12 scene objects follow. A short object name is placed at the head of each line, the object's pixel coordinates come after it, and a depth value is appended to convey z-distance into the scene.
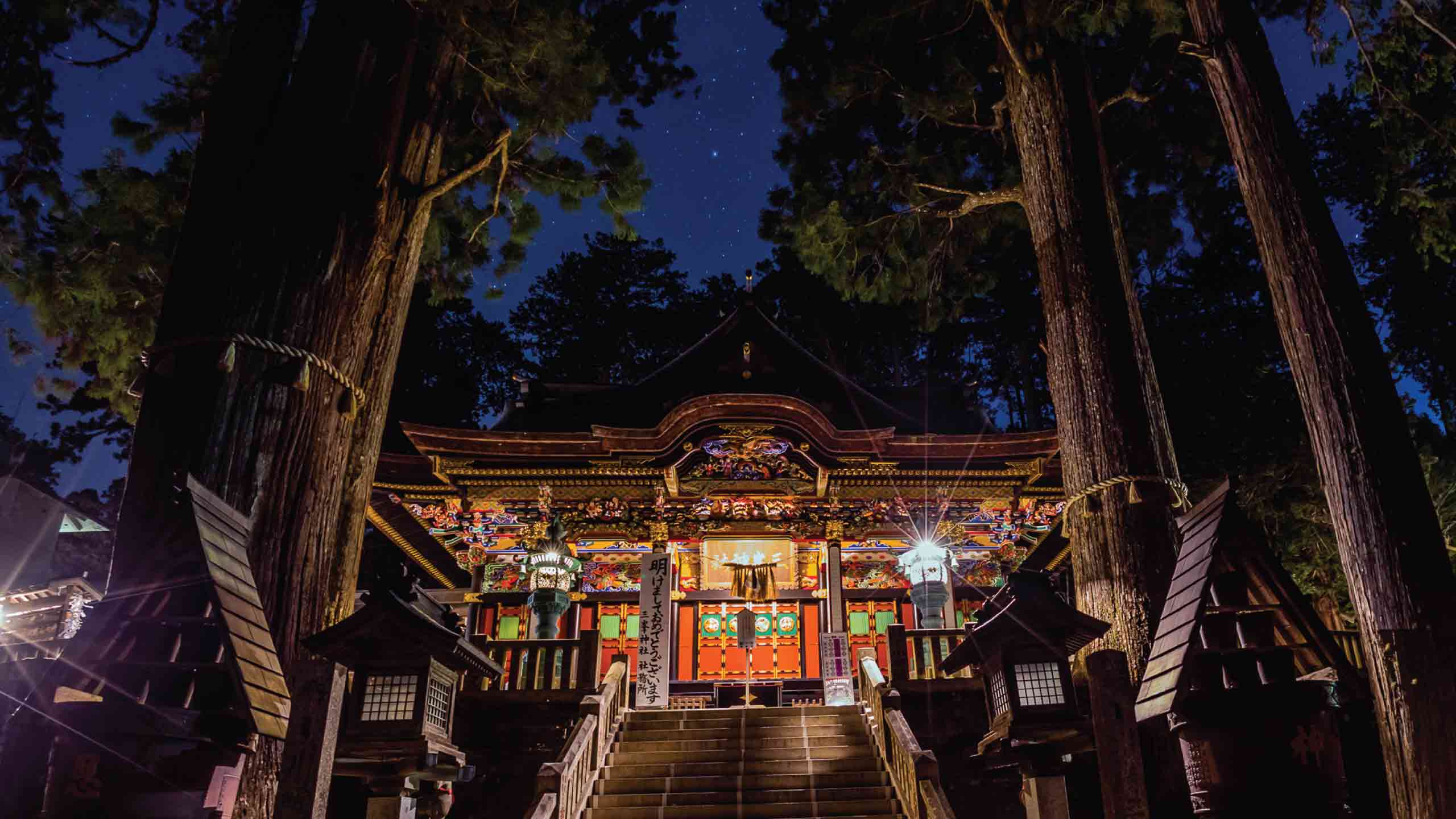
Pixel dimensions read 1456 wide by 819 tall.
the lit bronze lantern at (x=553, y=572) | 11.78
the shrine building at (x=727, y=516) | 13.02
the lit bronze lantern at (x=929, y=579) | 11.89
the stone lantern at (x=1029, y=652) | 5.20
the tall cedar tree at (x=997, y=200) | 6.70
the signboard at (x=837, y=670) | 12.54
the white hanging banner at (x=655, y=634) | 13.31
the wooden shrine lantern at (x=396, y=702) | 4.98
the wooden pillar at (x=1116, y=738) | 4.30
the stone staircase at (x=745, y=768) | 7.86
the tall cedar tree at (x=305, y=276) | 4.23
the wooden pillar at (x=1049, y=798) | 5.23
